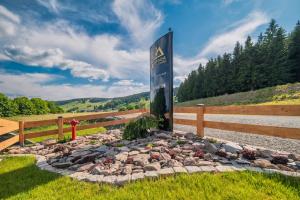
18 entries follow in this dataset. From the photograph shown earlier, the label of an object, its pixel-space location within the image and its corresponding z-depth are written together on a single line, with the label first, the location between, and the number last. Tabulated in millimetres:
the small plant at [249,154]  2501
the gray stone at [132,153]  2941
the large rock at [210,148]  2801
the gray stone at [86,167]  2558
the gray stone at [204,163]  2309
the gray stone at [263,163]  2228
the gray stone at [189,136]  3853
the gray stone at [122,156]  2743
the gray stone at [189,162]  2357
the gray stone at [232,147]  2831
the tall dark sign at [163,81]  4405
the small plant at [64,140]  4864
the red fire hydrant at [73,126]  4997
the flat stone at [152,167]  2271
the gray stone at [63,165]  2784
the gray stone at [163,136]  3883
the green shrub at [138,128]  4260
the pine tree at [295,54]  22015
